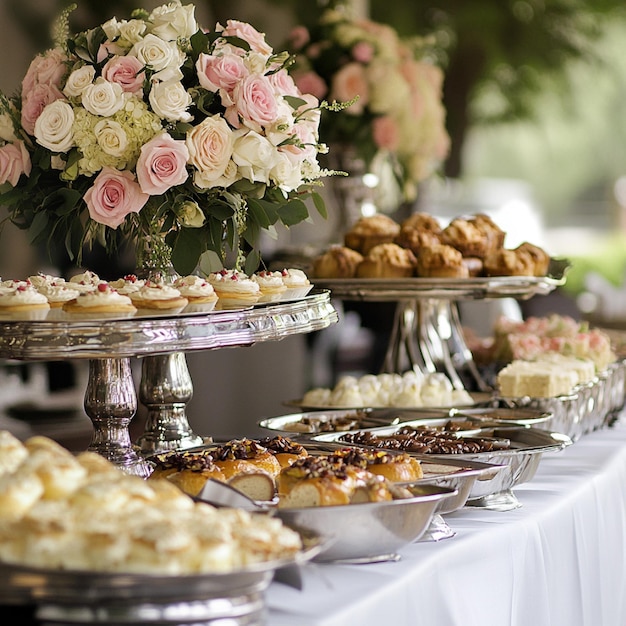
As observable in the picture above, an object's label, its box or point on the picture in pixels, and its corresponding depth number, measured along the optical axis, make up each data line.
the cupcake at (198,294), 2.38
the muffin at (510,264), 3.07
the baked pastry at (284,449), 2.31
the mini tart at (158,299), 2.34
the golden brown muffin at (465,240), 3.13
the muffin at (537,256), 3.12
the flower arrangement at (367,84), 3.56
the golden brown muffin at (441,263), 3.03
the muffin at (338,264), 3.08
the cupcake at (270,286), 2.52
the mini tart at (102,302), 2.29
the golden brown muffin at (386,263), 3.04
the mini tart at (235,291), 2.45
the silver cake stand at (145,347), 2.23
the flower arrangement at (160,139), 2.45
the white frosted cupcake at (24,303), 2.29
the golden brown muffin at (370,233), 3.18
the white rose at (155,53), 2.46
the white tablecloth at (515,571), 2.08
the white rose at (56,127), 2.45
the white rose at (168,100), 2.44
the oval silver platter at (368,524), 2.09
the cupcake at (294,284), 2.56
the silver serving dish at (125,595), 1.90
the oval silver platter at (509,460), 2.38
